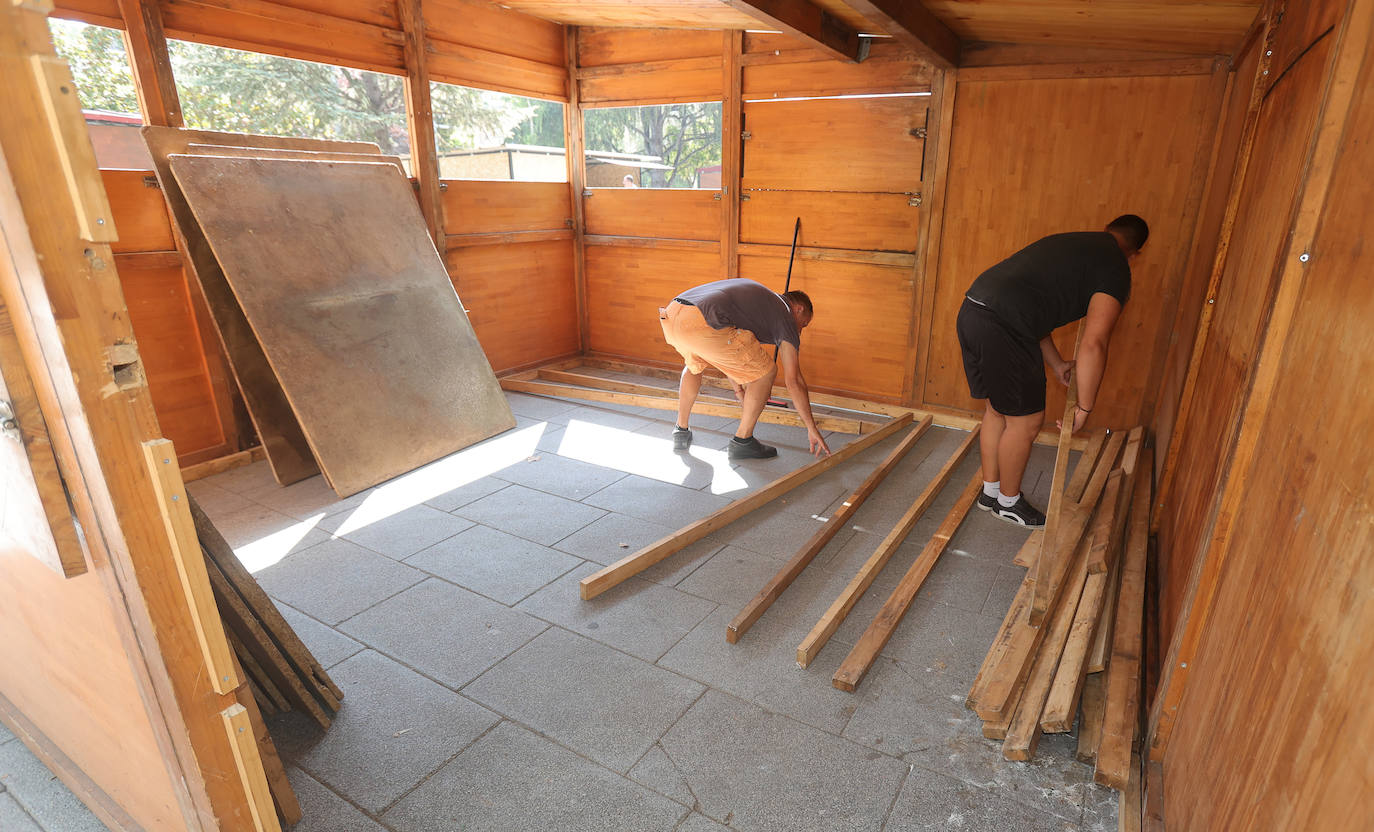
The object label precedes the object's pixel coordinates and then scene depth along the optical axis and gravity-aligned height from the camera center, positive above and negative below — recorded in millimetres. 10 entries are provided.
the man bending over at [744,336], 3738 -773
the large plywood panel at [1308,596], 897 -606
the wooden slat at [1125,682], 1794 -1366
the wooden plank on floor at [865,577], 2331 -1448
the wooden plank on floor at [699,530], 2701 -1448
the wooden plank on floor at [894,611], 2209 -1460
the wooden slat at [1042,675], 1896 -1418
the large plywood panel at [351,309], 3502 -622
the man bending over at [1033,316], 2984 -534
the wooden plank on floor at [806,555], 2458 -1456
